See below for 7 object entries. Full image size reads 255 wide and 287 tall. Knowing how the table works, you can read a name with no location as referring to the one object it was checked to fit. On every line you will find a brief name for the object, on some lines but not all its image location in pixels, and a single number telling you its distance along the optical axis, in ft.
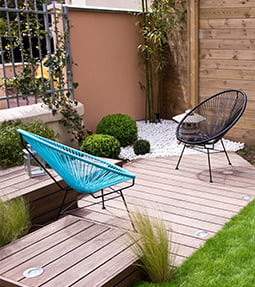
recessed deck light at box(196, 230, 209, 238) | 10.39
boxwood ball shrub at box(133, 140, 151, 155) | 17.42
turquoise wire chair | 9.78
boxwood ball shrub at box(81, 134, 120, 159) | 15.71
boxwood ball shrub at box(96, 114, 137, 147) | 18.12
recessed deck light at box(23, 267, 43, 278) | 7.83
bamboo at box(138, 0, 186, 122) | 20.35
